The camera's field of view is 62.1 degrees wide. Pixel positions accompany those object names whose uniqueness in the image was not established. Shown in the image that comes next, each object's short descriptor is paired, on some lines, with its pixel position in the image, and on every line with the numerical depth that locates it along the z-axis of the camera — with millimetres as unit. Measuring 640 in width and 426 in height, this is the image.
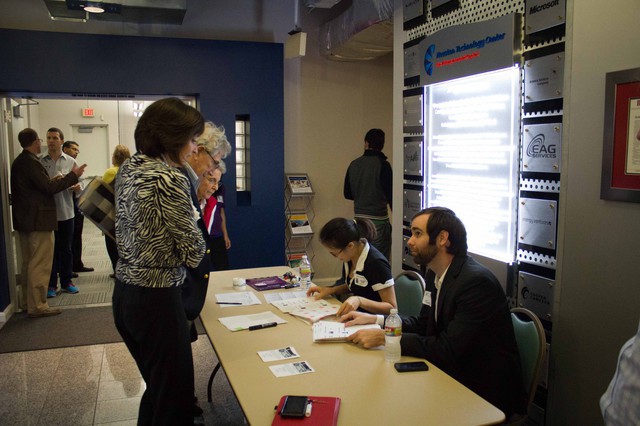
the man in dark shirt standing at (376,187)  4906
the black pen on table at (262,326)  2386
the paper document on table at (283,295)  2893
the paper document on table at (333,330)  2182
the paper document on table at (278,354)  2018
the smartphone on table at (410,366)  1881
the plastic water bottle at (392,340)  1968
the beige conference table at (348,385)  1567
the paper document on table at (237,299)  2809
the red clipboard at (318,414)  1509
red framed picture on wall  2098
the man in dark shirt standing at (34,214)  4879
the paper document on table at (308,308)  2521
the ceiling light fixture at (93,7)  4375
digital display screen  2789
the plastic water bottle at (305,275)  3178
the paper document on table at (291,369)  1877
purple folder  3120
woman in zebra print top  1868
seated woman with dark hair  2730
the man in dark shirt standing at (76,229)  6126
